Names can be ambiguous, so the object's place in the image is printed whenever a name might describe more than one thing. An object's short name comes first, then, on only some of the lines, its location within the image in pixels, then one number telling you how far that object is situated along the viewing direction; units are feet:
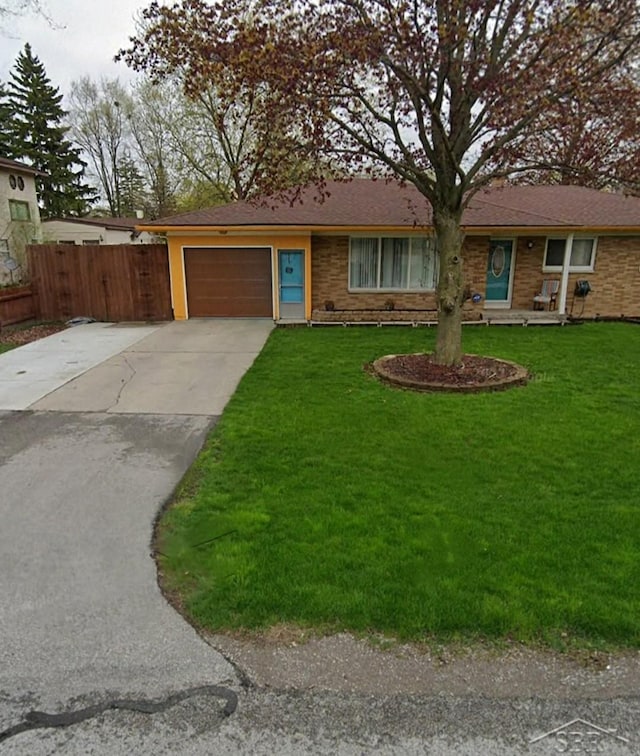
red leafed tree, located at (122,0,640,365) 17.54
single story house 40.09
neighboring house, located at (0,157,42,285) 64.37
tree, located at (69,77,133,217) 112.16
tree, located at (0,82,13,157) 103.91
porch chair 42.81
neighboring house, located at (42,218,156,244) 83.87
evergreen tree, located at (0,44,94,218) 107.04
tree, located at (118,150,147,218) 120.98
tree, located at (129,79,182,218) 81.15
